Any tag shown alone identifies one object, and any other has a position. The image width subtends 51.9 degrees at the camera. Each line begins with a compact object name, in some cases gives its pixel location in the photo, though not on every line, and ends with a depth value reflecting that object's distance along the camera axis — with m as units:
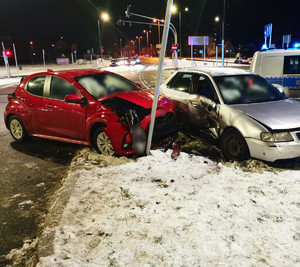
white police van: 9.42
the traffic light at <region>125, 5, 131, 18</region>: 25.86
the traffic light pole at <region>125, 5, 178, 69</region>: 25.87
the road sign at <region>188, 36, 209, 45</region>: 47.29
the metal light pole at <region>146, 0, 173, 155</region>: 4.63
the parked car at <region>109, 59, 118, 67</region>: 57.53
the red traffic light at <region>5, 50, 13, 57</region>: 30.30
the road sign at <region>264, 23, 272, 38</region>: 24.66
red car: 5.51
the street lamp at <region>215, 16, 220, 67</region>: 24.66
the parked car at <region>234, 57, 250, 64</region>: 44.06
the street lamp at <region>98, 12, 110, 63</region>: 31.31
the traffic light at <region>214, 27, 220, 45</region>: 24.75
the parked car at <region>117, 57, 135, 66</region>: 61.26
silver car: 4.75
